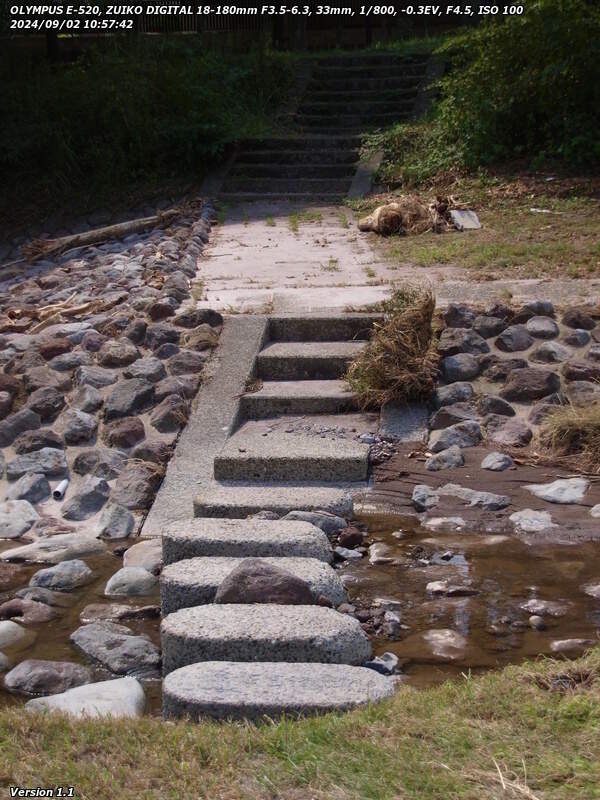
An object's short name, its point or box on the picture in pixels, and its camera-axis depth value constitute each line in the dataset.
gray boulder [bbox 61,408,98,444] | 6.01
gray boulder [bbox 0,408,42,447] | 6.08
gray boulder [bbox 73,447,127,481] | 5.70
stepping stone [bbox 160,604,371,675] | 3.40
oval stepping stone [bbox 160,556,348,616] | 3.89
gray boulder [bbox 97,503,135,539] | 5.11
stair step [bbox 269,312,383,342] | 6.70
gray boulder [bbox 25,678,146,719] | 3.29
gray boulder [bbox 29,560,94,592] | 4.54
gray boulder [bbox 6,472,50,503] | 5.55
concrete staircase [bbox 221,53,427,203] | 12.59
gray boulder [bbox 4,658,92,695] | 3.64
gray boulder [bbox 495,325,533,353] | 6.36
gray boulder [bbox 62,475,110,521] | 5.39
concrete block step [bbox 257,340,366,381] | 6.46
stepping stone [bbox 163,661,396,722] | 3.03
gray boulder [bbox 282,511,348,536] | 4.76
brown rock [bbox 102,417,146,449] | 5.93
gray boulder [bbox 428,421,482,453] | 5.61
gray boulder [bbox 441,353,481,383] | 6.14
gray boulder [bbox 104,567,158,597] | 4.43
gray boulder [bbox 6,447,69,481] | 5.77
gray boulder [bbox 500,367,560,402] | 5.95
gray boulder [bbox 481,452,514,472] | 5.38
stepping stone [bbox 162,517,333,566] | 4.20
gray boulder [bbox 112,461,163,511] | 5.40
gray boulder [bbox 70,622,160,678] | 3.76
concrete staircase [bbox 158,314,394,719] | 3.14
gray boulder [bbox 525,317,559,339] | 6.45
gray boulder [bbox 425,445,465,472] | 5.43
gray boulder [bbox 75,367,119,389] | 6.45
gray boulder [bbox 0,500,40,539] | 5.20
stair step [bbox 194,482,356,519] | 4.85
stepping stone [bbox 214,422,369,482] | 5.42
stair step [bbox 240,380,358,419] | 6.13
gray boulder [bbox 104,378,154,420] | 6.16
